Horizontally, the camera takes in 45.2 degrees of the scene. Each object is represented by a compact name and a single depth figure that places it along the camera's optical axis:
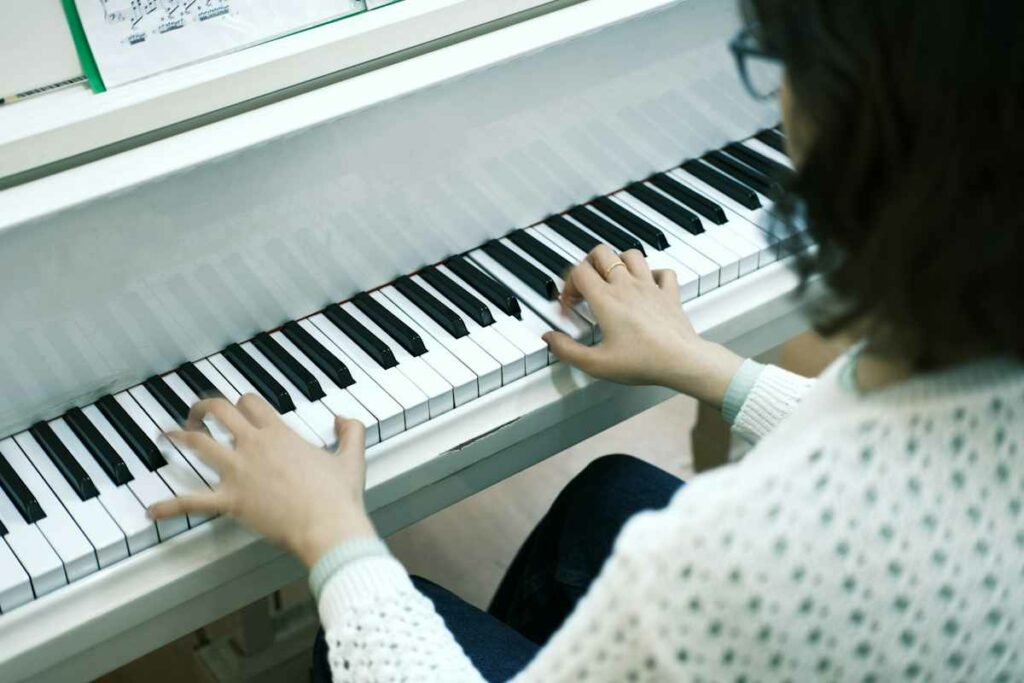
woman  0.67
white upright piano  1.20
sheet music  1.24
